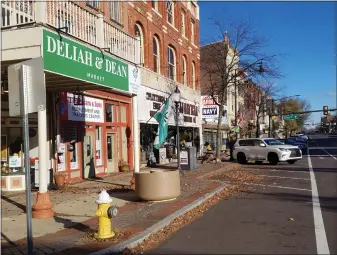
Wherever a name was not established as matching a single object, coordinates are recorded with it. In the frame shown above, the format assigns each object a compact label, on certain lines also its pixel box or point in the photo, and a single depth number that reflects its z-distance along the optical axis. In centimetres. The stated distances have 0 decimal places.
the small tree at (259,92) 5250
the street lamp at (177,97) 1836
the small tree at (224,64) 2725
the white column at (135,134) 1273
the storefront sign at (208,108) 3306
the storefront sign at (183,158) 2045
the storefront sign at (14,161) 1353
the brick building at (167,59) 2309
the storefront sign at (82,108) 1577
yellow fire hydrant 679
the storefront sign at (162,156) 2486
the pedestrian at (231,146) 2821
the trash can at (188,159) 2019
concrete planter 1050
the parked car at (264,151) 2427
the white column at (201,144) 3406
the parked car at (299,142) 3859
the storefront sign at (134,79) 1347
